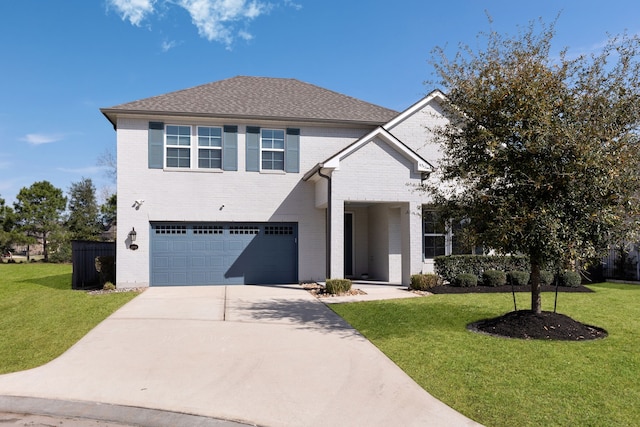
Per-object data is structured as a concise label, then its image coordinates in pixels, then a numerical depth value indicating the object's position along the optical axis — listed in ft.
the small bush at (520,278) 49.83
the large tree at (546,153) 24.42
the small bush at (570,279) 49.29
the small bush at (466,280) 48.01
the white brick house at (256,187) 49.44
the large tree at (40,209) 110.01
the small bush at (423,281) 47.06
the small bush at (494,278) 48.75
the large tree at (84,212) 114.73
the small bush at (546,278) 49.55
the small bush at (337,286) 44.27
